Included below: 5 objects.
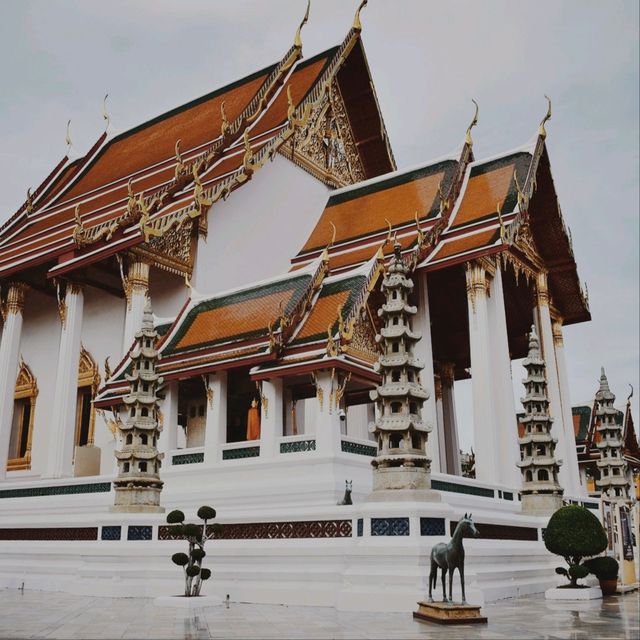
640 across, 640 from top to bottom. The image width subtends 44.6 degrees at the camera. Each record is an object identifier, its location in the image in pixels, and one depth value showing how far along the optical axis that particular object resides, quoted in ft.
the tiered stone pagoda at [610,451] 39.06
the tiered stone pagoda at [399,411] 21.79
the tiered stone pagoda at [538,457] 31.71
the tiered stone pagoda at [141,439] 26.89
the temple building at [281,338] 23.35
